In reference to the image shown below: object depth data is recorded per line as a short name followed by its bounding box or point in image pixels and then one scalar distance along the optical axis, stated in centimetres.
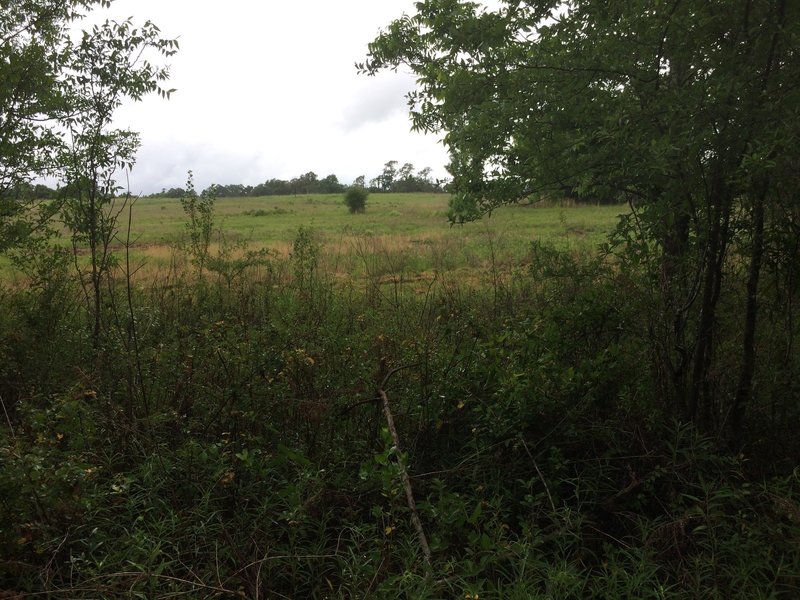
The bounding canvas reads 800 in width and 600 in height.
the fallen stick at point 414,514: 256
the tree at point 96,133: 483
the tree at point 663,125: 293
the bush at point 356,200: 3906
